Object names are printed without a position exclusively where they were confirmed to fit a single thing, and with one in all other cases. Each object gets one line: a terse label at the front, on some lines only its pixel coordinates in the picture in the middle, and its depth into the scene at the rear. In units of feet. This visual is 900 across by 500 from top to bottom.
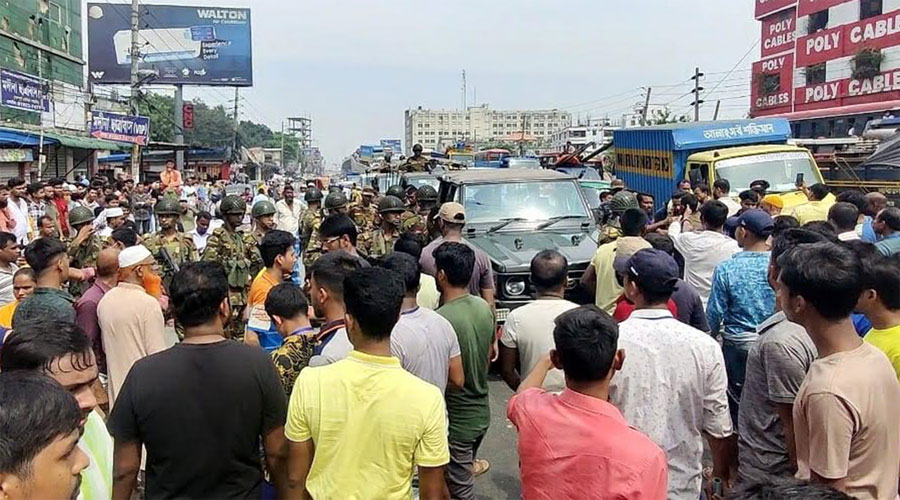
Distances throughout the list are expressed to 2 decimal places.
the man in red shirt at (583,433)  6.93
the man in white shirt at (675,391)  9.57
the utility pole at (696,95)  142.82
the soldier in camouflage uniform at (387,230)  24.39
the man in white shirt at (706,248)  18.07
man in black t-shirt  8.59
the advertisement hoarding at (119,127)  78.48
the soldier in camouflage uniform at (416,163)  47.98
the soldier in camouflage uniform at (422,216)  26.61
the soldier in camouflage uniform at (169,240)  21.91
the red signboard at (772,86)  146.30
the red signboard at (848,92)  116.16
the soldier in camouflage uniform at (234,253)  20.66
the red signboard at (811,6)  137.39
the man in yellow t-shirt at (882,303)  9.79
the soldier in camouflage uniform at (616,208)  21.10
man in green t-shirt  12.42
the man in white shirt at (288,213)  36.58
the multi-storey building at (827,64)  115.14
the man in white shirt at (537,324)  11.77
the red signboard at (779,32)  149.89
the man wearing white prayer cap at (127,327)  13.33
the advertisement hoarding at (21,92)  59.11
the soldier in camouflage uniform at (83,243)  22.35
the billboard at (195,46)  140.56
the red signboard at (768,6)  152.76
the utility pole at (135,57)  73.67
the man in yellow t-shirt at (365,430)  7.99
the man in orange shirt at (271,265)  14.92
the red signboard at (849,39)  118.83
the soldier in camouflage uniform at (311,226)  23.86
